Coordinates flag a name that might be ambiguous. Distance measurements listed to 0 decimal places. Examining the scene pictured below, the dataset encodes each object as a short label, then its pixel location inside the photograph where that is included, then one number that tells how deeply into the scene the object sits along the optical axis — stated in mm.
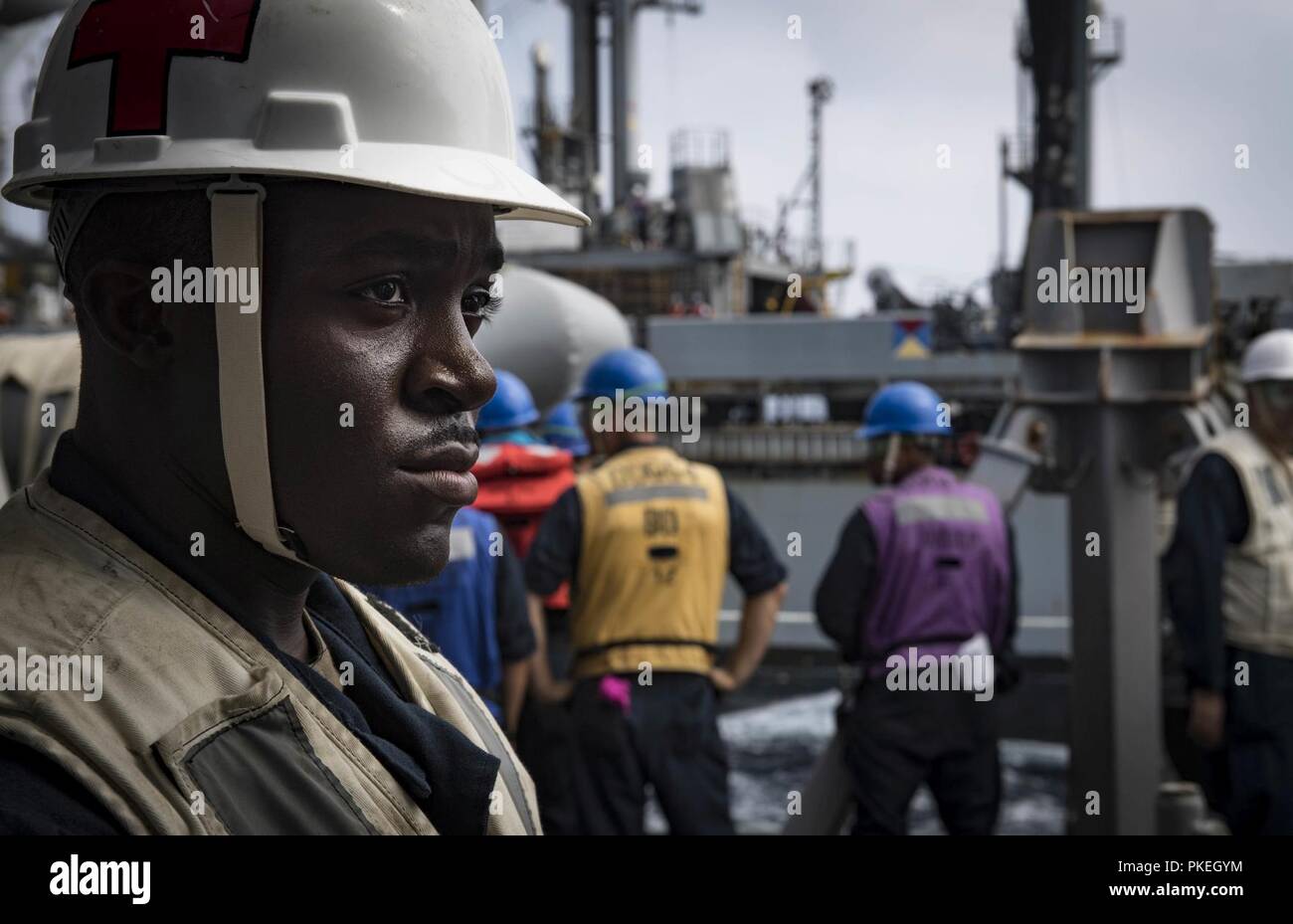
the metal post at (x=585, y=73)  18781
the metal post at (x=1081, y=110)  13055
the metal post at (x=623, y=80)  18516
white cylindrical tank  7742
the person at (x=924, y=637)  4234
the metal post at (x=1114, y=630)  4629
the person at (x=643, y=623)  4066
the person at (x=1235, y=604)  3980
